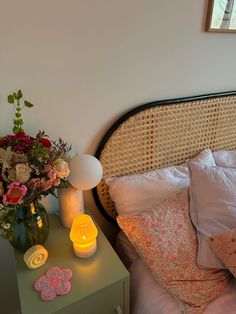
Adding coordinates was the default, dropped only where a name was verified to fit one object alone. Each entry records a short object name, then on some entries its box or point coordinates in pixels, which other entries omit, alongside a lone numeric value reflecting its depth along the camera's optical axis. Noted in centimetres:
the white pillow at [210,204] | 96
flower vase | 89
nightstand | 79
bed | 95
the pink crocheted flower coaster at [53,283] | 81
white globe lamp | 95
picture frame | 118
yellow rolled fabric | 89
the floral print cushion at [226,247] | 90
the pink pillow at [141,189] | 114
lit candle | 93
